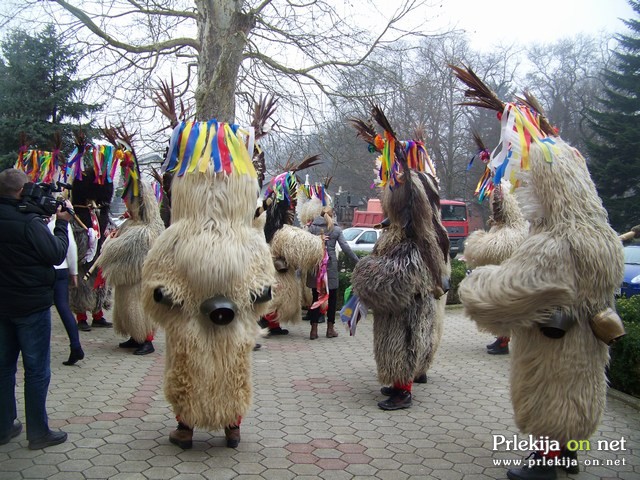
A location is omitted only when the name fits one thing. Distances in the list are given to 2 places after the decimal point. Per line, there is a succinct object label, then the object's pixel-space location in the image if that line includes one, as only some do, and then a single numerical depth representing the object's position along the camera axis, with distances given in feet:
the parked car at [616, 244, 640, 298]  32.17
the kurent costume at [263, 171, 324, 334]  25.45
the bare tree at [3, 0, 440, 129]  32.89
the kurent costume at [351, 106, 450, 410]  16.02
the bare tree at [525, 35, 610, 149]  108.68
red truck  90.17
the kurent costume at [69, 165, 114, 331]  25.11
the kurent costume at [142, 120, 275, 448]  12.33
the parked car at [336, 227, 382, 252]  61.85
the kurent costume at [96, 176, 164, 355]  21.29
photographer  12.41
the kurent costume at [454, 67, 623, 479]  10.91
